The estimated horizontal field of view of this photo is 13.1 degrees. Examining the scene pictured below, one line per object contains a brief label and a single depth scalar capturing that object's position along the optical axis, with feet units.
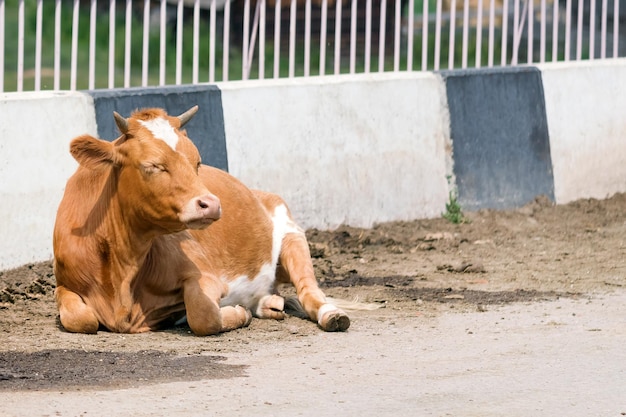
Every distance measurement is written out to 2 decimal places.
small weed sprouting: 68.53
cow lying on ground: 45.49
